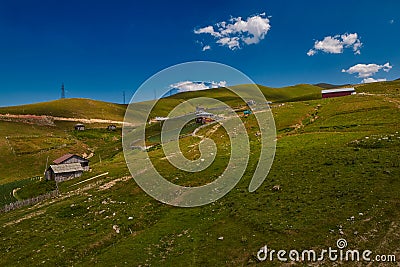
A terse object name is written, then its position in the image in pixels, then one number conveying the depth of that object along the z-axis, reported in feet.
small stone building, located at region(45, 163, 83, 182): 180.14
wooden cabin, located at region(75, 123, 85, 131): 424.05
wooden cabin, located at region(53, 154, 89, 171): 203.72
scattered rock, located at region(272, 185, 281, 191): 94.79
